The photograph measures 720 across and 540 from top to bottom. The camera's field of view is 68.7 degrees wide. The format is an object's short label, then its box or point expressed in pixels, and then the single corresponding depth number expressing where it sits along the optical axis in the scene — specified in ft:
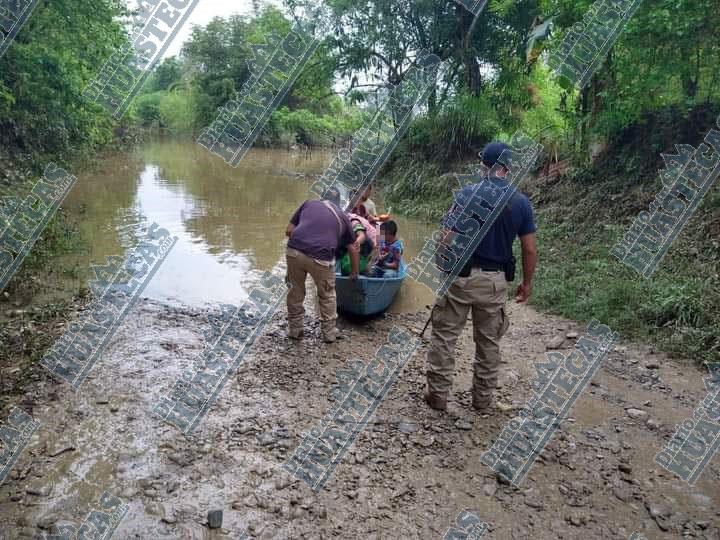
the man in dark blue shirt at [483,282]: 12.90
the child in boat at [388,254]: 22.77
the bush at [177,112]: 127.65
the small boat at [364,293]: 20.49
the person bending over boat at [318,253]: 18.17
